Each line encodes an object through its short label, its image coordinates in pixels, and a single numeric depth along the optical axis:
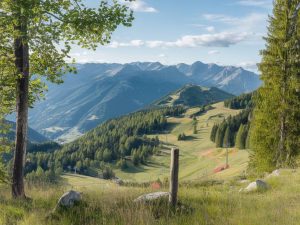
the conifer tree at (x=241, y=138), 150.25
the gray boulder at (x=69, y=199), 10.84
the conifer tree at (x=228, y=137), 173.15
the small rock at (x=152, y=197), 10.91
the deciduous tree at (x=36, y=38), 11.53
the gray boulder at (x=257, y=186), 16.23
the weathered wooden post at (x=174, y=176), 10.16
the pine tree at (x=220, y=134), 181.38
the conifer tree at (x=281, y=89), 34.19
